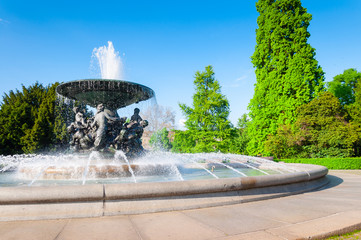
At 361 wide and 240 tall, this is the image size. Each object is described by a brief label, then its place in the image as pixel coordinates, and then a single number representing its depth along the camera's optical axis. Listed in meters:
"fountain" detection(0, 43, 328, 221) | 4.00
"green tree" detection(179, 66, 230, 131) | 27.45
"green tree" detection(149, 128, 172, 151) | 46.98
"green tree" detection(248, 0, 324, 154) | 25.94
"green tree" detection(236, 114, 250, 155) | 40.00
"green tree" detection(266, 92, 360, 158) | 20.67
